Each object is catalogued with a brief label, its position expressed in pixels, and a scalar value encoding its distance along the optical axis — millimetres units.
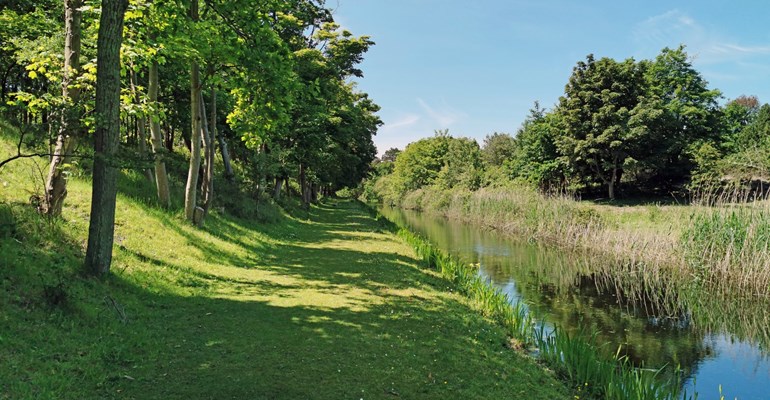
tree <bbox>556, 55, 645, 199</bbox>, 33688
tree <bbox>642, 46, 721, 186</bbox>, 34000
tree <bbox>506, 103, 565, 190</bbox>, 40688
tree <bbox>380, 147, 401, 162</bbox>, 137500
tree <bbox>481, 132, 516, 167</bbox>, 64188
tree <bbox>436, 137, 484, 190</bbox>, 48688
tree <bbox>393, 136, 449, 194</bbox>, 67062
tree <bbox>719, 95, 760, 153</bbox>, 38884
